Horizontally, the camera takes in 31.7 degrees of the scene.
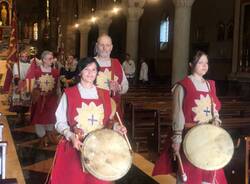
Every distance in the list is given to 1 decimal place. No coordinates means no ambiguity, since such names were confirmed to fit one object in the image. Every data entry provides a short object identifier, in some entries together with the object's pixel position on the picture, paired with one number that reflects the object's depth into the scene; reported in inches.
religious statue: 1118.8
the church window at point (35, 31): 1534.2
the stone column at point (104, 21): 1044.5
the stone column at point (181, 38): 574.6
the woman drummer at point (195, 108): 175.5
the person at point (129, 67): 801.0
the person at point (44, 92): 330.3
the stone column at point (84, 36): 1278.3
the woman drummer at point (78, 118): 156.6
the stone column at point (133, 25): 805.5
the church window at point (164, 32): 1165.7
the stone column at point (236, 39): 708.7
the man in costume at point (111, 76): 226.1
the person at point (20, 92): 416.7
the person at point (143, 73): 889.8
